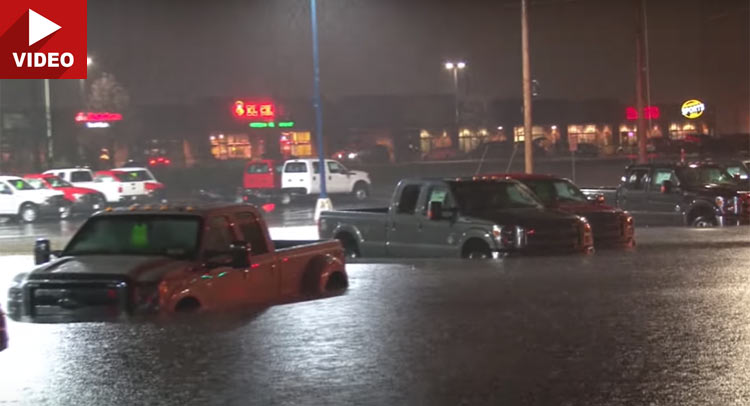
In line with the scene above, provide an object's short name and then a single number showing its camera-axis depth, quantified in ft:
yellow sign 118.73
